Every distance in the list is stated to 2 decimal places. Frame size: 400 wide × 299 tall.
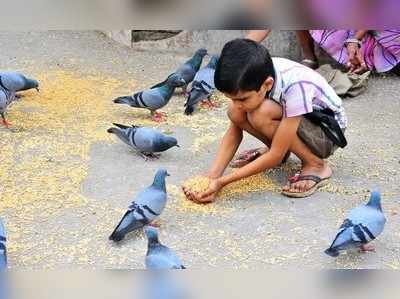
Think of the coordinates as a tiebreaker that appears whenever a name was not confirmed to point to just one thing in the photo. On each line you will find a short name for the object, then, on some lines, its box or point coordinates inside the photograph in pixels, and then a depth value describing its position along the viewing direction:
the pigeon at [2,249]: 2.01
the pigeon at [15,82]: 3.54
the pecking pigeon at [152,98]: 3.62
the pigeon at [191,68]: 4.01
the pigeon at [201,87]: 3.72
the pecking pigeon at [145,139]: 3.11
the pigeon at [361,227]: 2.25
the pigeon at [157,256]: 1.93
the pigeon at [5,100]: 3.40
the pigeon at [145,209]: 2.41
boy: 2.43
